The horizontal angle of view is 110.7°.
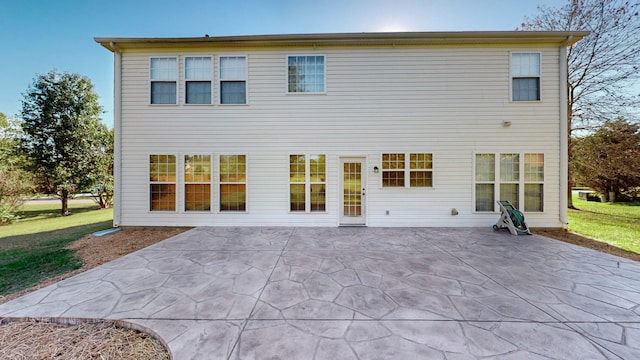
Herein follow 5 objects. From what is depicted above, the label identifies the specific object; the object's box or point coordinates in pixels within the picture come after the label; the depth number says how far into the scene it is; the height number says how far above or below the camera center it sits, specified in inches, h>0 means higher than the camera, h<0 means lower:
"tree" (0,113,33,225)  324.8 -7.1
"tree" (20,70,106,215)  367.6 +79.4
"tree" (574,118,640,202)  356.5 +54.1
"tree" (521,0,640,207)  339.6 +205.8
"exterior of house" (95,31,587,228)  247.3 +54.7
